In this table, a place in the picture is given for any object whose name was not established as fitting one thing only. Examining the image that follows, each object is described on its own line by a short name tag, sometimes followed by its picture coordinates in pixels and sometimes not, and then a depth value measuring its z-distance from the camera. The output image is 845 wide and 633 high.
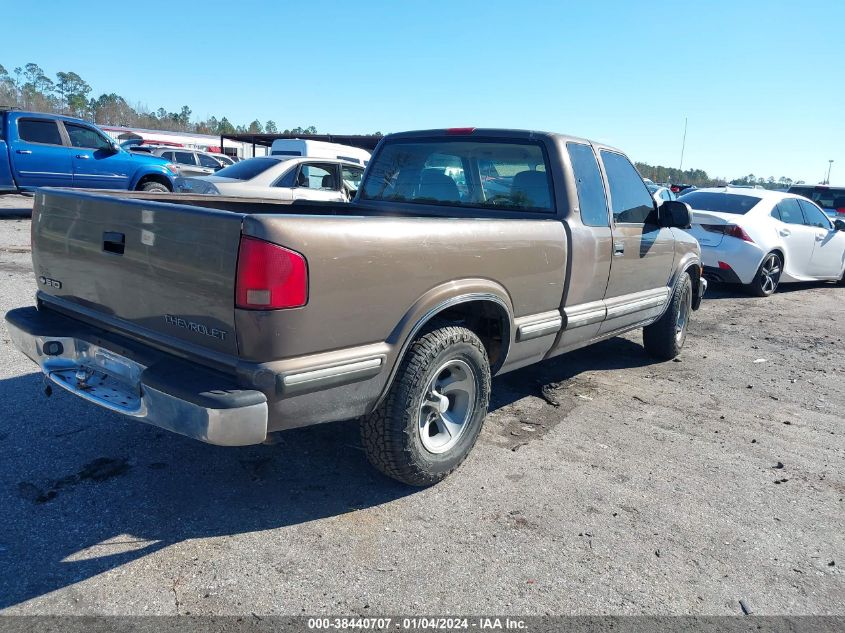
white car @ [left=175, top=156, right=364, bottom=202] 9.88
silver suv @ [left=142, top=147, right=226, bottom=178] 21.93
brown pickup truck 2.50
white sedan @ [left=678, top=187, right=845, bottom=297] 9.47
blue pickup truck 12.52
